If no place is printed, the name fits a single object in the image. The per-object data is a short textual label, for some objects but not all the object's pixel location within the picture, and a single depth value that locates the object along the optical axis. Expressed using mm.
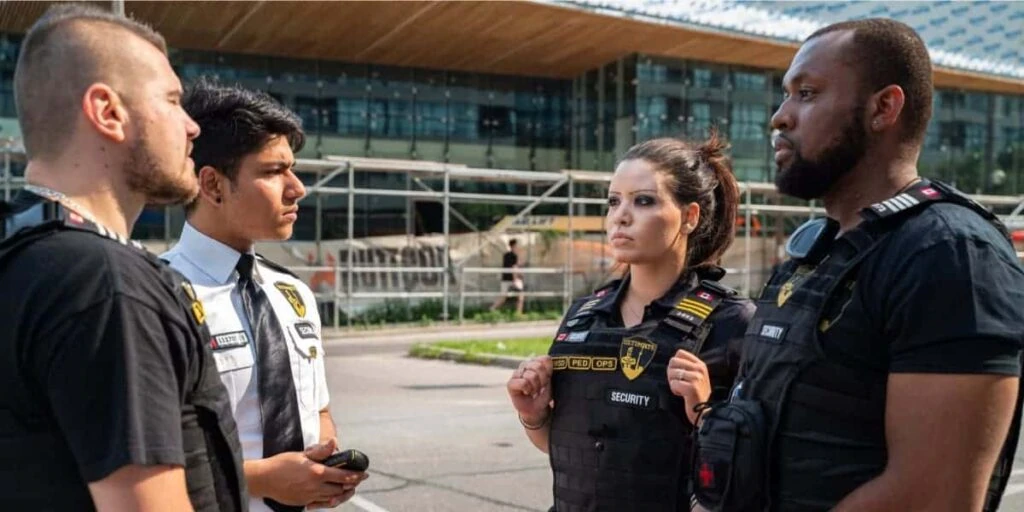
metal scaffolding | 17734
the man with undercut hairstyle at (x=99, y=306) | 1461
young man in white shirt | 2457
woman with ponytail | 2646
